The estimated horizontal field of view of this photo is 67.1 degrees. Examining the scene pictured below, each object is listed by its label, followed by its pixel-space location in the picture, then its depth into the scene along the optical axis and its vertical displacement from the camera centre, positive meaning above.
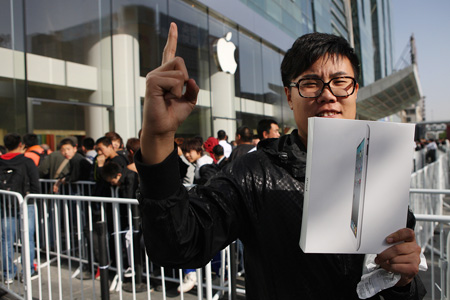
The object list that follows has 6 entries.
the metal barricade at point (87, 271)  3.35 -1.60
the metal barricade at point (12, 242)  3.65 -1.06
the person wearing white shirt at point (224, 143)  7.15 +0.10
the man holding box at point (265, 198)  0.93 -0.16
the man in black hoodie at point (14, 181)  4.30 -0.39
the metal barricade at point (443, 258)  2.24 -0.86
